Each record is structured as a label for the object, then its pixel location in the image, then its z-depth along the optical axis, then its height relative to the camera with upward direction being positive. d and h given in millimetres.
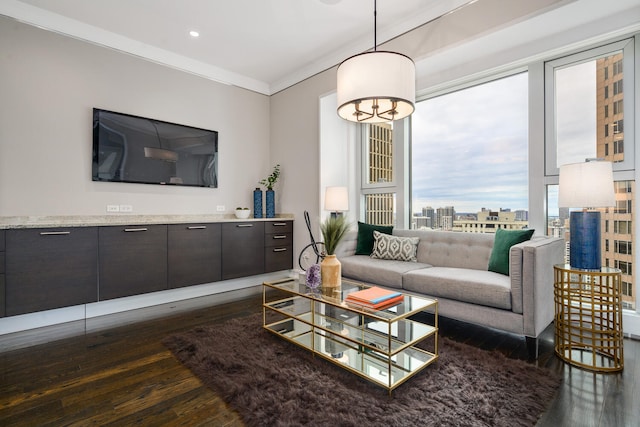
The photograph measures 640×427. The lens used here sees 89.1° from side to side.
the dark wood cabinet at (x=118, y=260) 2553 -458
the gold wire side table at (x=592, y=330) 1991 -748
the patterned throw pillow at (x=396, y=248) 3373 -378
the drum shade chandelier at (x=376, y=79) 1999 +840
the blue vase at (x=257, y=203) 4355 +120
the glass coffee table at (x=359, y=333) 1842 -841
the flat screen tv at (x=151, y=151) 3287 +675
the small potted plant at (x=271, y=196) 4457 +219
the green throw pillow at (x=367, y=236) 3705 -275
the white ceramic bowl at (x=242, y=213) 4141 -14
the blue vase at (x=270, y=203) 4453 +123
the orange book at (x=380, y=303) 1904 -549
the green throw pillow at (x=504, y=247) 2637 -286
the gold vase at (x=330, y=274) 2393 -457
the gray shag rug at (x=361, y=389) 1517 -950
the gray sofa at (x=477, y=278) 2182 -526
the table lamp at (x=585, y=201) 2080 +78
